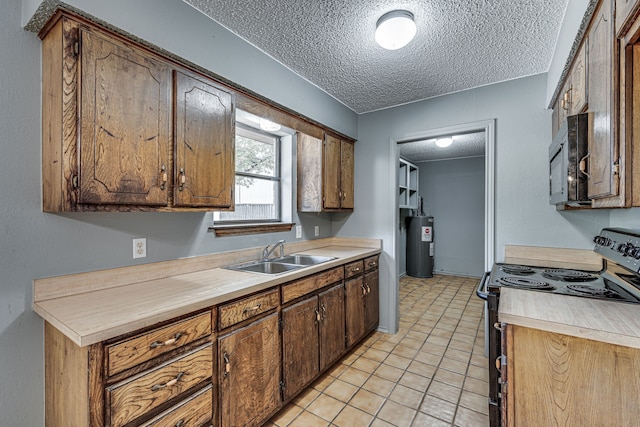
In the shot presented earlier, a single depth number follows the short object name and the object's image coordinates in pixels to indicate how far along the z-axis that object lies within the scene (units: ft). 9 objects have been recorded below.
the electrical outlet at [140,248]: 5.36
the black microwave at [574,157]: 4.26
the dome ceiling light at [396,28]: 5.47
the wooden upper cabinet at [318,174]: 9.20
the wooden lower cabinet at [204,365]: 3.45
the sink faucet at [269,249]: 7.98
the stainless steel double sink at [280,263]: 7.26
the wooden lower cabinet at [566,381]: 3.36
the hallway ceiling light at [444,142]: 13.57
